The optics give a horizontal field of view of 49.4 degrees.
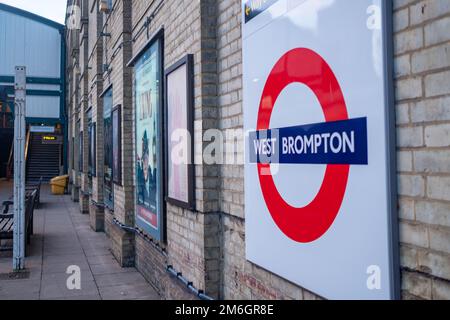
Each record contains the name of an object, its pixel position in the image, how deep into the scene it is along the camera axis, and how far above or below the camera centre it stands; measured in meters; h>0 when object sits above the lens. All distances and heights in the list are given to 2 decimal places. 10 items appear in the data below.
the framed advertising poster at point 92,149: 13.38 +0.62
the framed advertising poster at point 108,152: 10.05 +0.39
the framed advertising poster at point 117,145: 8.73 +0.46
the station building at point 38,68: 32.31 +6.90
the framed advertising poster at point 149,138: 6.06 +0.43
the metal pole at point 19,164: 7.92 +0.12
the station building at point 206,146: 1.98 +0.12
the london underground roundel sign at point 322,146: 2.17 +0.11
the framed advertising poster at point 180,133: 4.57 +0.36
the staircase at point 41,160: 34.25 +0.80
